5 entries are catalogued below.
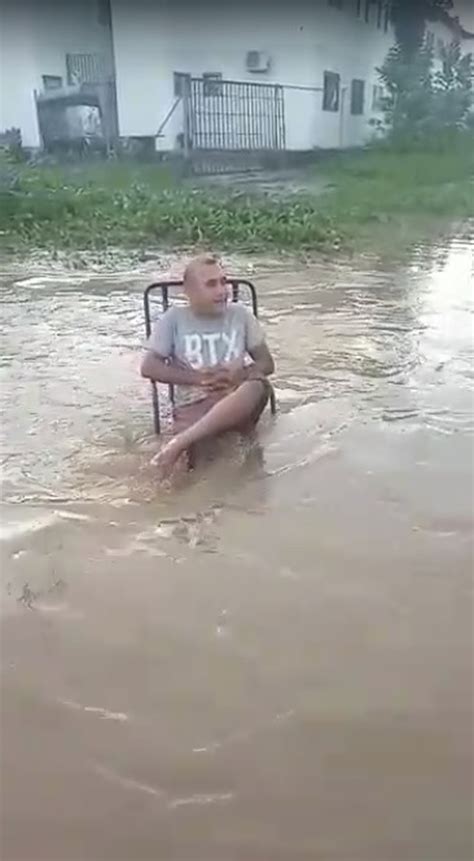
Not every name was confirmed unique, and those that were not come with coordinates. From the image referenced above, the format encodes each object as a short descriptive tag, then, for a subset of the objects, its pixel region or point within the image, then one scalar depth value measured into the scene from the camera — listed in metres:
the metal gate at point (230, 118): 13.03
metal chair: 4.63
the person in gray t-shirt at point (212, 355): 4.39
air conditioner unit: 13.12
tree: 14.06
